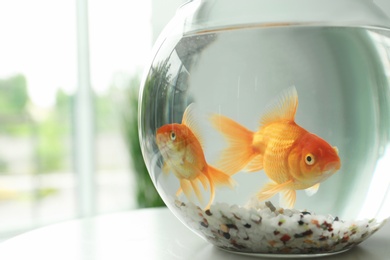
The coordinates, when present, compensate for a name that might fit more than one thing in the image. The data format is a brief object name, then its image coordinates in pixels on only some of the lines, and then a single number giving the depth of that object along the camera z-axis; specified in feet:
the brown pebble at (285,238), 2.08
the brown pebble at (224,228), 2.15
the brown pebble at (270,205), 2.04
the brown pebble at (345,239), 2.15
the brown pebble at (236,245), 2.20
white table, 2.29
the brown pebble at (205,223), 2.19
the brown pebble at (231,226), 2.12
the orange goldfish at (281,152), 1.93
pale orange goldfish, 2.04
